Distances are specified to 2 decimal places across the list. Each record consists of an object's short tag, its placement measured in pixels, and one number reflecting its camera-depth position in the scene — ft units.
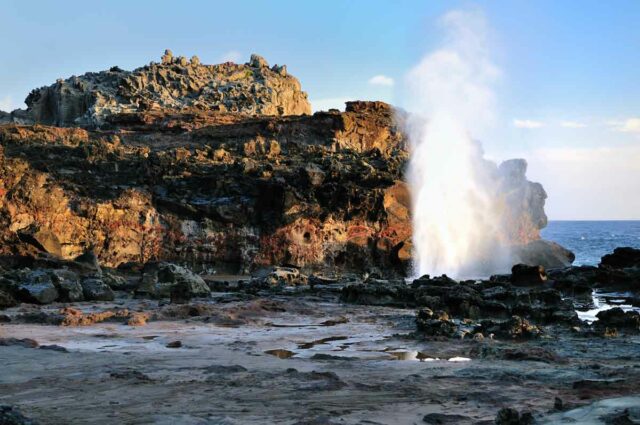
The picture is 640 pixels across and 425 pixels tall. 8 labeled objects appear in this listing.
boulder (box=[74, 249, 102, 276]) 79.46
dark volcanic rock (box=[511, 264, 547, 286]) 82.64
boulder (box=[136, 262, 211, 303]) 63.87
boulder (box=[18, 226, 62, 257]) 91.25
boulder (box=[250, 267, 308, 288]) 78.12
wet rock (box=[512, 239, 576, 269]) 127.24
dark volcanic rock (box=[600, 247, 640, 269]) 102.22
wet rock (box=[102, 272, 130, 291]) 70.79
